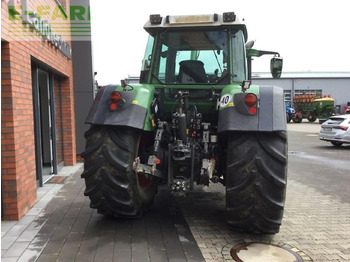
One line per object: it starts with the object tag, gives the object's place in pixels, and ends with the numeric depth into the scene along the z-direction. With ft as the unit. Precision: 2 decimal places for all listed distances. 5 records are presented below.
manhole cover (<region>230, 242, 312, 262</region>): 11.34
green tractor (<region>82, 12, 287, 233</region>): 11.93
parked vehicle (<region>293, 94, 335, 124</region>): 98.46
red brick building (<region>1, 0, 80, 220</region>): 14.61
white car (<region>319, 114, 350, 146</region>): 43.04
